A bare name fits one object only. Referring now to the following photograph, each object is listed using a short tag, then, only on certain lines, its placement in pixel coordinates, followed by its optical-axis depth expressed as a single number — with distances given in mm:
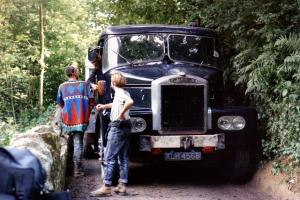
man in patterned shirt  8352
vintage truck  7672
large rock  5543
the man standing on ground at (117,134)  6984
